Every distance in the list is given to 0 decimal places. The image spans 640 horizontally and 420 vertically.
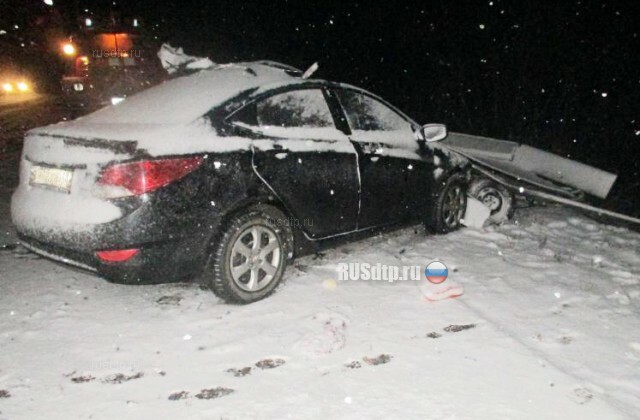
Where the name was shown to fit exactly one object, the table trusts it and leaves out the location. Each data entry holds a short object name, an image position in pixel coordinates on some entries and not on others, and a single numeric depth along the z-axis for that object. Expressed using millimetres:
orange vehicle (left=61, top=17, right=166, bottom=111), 13594
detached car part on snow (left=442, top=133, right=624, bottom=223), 6246
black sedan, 3191
